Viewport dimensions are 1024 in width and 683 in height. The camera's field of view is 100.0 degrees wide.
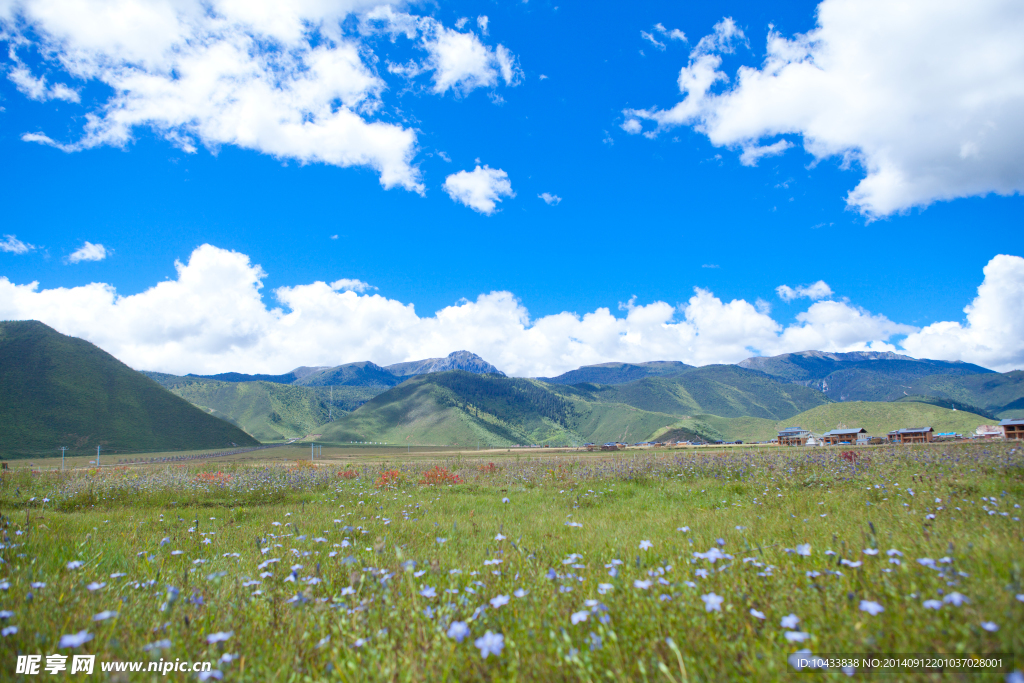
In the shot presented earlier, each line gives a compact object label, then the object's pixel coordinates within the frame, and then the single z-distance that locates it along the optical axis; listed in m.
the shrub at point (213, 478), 17.44
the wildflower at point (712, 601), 2.91
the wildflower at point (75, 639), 2.45
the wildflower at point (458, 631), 2.75
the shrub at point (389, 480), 15.83
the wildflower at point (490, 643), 2.53
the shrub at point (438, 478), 16.34
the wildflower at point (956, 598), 2.45
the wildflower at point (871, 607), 2.59
